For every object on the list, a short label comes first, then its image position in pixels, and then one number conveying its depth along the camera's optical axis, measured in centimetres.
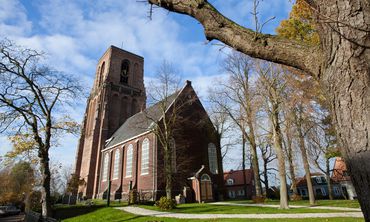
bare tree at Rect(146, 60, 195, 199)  2186
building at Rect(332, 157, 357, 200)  3381
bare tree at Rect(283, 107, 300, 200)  1812
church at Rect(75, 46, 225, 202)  2577
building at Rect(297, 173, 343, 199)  4350
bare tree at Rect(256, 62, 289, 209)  1670
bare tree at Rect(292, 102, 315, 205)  1927
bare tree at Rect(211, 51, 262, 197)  2337
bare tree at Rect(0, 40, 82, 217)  1591
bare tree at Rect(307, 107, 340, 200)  1853
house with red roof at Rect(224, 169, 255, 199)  4747
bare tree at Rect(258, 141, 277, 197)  3331
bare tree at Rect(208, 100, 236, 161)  3127
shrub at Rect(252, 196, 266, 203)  2106
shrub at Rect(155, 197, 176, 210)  1788
